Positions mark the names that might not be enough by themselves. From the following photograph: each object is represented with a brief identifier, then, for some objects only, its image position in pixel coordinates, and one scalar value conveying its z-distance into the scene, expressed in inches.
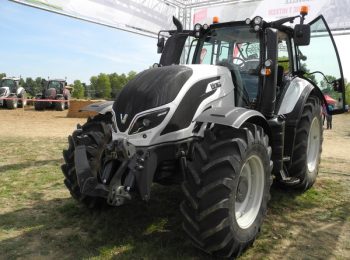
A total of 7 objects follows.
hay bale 718.5
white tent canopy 384.8
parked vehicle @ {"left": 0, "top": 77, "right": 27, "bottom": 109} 825.5
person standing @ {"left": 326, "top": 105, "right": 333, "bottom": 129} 608.4
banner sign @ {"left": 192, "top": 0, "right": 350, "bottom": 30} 435.8
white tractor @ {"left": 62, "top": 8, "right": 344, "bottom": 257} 126.0
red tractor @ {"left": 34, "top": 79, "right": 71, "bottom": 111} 828.0
